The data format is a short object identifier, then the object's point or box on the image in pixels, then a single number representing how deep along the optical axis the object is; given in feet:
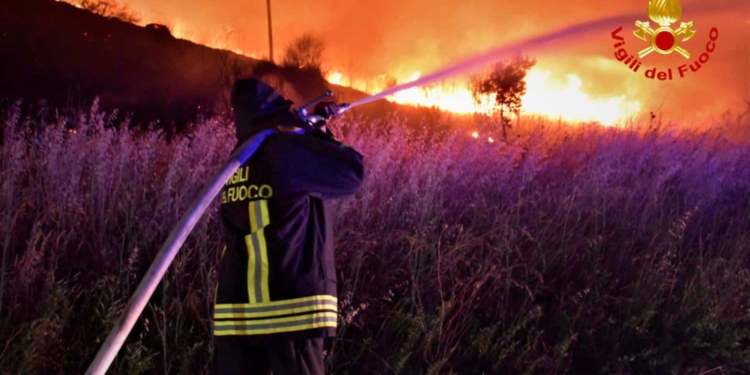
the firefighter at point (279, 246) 7.11
